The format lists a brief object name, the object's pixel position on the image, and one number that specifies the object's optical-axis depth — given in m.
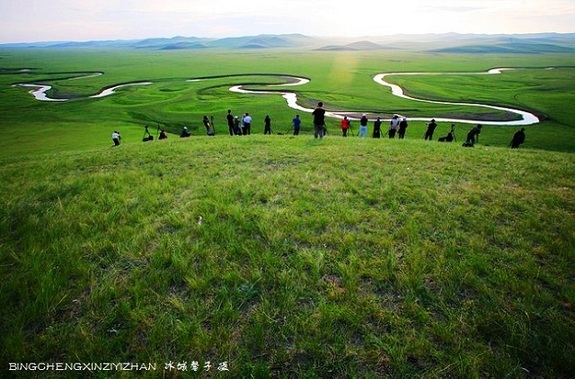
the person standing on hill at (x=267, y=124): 26.73
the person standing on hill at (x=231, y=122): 25.91
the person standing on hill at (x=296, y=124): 24.86
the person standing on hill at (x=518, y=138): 21.64
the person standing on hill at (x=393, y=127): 25.64
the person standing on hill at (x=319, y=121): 18.31
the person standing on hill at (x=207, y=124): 27.12
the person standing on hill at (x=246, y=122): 26.34
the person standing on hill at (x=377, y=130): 25.83
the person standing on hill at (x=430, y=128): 26.41
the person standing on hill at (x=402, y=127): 26.22
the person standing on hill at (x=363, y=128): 25.16
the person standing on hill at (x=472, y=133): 22.22
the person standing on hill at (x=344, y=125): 25.81
